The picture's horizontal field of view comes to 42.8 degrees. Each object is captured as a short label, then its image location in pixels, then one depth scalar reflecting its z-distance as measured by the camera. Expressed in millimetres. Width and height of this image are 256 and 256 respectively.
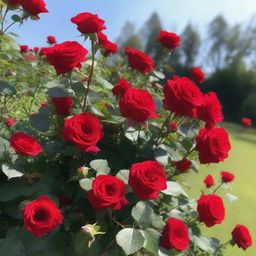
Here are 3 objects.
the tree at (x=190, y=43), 22000
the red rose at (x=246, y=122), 2387
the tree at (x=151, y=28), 24427
